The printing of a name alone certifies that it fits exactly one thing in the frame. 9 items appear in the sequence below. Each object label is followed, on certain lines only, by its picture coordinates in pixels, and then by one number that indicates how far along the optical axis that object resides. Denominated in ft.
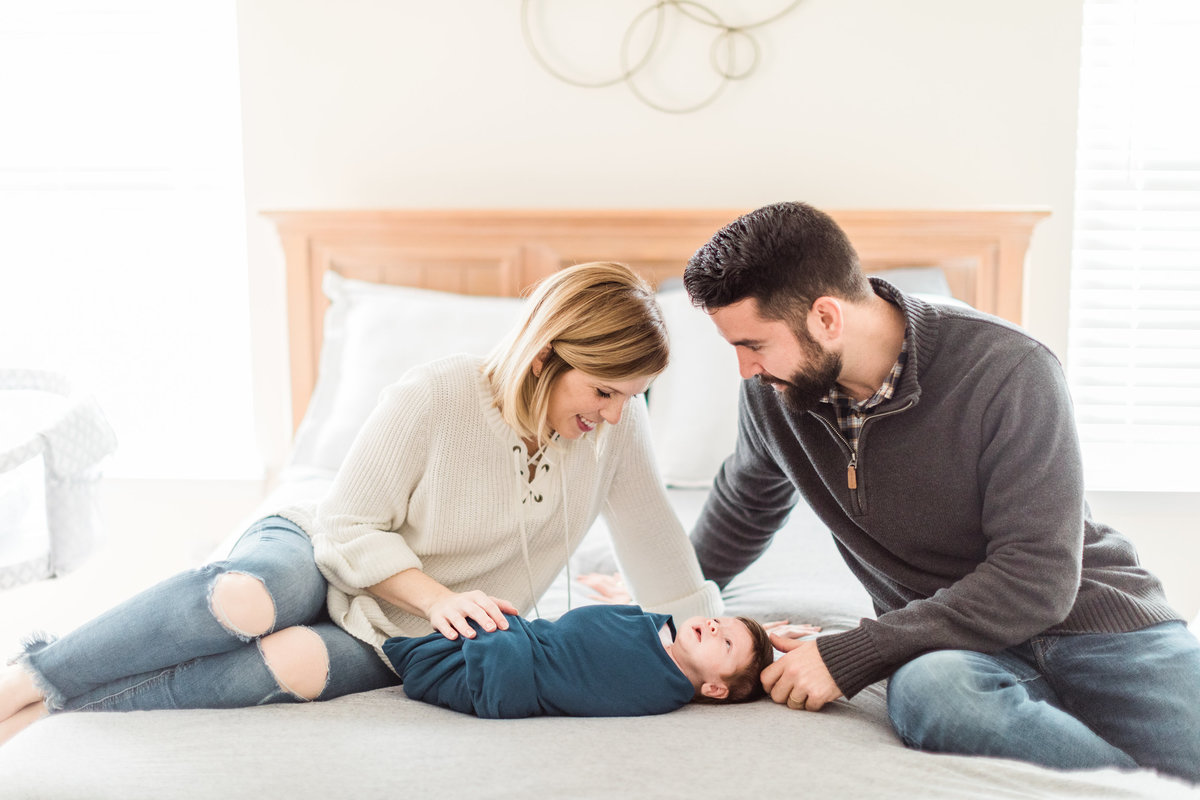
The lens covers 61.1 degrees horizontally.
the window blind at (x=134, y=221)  9.07
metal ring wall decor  8.46
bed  3.50
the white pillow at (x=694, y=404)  7.57
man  3.96
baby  4.18
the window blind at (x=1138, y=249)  8.48
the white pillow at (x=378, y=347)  7.62
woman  4.24
